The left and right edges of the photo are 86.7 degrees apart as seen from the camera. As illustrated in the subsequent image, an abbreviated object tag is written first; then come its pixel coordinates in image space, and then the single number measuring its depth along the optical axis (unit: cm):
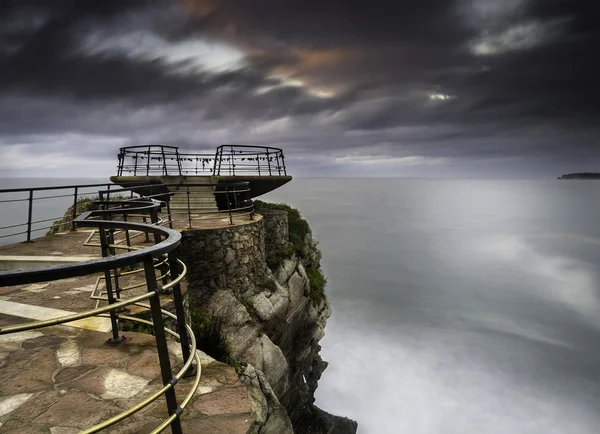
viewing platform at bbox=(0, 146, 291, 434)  178
